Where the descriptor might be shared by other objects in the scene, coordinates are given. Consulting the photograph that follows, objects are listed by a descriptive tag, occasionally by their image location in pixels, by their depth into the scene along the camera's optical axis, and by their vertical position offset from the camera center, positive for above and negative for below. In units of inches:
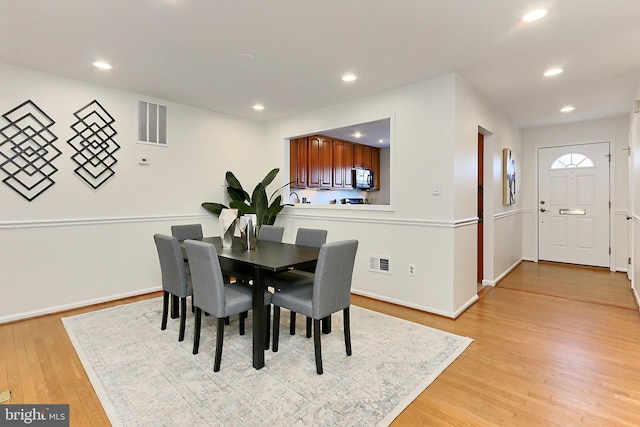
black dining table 90.0 -14.8
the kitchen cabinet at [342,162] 256.5 +41.5
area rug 71.9 -43.7
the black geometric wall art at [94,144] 139.3 +31.2
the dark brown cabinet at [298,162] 215.2 +35.3
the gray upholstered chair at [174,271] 105.9 -19.4
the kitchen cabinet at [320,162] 232.2 +38.1
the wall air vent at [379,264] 151.6 -24.4
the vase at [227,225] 119.2 -4.2
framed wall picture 189.5 +21.5
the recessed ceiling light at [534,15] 85.5 +53.7
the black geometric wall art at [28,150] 122.9 +25.3
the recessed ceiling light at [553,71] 124.6 +55.6
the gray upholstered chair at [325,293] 87.3 -23.7
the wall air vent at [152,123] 157.6 +45.5
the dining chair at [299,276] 104.8 -22.1
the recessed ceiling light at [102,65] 119.5 +56.4
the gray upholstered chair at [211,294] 87.7 -23.3
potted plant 182.5 +6.3
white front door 214.1 +5.8
